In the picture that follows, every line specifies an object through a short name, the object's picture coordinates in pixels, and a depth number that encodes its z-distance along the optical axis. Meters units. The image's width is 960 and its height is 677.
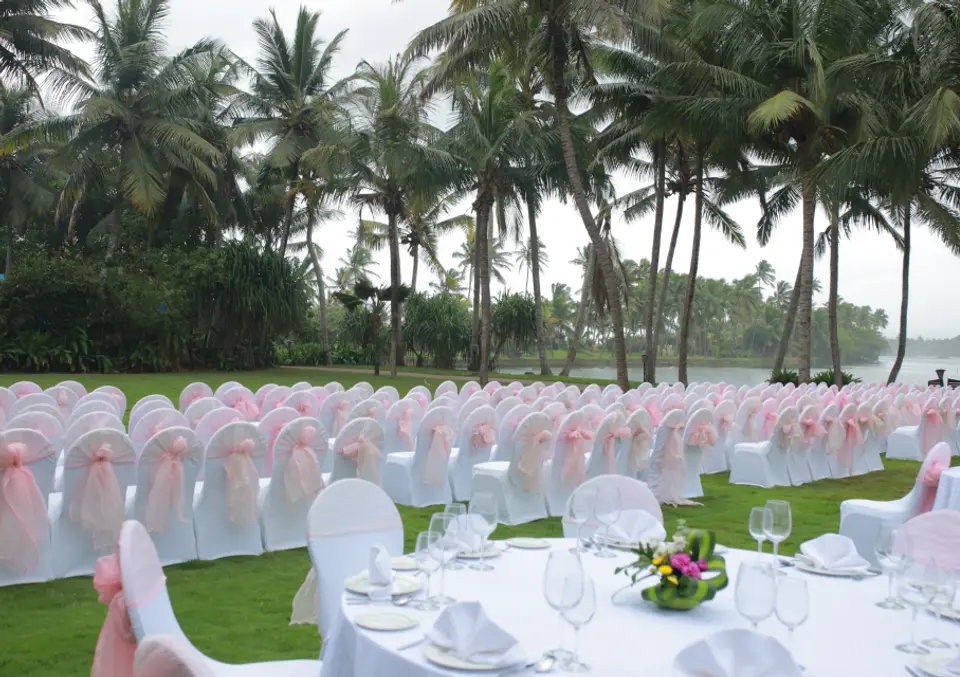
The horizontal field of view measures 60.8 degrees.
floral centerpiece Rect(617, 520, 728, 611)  2.59
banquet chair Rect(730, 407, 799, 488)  9.49
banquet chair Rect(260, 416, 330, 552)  5.93
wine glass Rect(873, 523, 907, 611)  2.59
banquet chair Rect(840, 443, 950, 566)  5.30
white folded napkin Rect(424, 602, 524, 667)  2.16
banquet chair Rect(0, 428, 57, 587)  4.93
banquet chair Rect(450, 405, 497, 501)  7.84
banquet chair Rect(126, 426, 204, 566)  5.30
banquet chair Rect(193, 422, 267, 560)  5.67
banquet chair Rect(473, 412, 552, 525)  7.01
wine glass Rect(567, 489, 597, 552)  3.23
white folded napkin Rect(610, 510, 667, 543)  3.38
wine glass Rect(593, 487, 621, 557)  3.24
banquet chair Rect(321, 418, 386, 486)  6.50
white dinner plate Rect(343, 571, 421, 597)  2.73
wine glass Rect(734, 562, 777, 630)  2.18
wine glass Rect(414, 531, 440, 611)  2.64
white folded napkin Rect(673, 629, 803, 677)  1.98
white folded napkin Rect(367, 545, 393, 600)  2.70
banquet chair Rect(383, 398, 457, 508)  7.58
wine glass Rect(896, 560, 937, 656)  2.35
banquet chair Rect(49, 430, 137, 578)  5.12
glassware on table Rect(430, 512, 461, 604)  2.68
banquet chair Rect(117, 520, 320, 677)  2.38
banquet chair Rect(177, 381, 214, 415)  9.27
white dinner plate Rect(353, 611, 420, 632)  2.42
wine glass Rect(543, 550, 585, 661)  2.12
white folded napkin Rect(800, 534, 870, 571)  3.10
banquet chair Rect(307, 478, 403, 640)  3.24
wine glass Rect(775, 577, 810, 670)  2.18
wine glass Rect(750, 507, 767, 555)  2.82
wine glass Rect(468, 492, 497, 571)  2.96
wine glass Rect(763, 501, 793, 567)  2.80
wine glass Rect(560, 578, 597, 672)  2.13
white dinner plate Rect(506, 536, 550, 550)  3.41
